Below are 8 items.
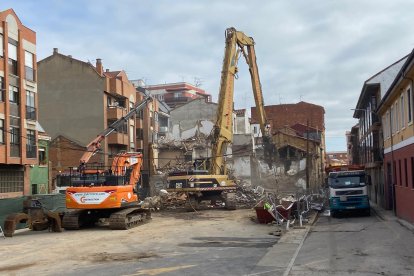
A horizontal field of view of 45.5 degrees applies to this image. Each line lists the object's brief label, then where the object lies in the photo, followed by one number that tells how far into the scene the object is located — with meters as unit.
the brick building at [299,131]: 58.12
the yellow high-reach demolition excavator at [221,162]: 31.96
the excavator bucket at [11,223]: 21.28
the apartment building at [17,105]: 33.62
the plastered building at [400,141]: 20.59
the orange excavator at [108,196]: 23.06
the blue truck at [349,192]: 26.41
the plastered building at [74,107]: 48.50
